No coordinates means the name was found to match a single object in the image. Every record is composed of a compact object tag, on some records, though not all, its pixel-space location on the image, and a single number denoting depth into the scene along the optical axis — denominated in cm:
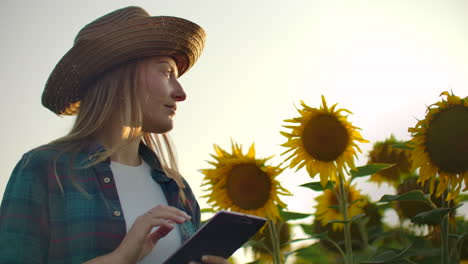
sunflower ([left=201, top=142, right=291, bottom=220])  293
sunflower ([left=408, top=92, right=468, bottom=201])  234
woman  217
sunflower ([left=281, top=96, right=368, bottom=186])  290
